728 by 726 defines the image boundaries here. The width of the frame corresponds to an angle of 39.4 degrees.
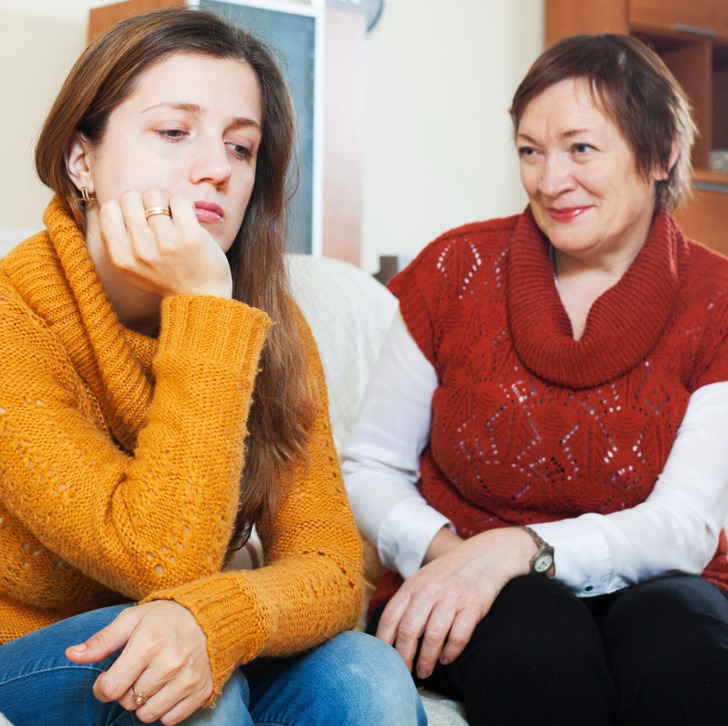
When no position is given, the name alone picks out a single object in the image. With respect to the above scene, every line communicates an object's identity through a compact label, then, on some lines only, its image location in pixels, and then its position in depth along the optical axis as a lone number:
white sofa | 1.73
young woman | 0.87
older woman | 1.17
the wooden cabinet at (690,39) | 2.98
